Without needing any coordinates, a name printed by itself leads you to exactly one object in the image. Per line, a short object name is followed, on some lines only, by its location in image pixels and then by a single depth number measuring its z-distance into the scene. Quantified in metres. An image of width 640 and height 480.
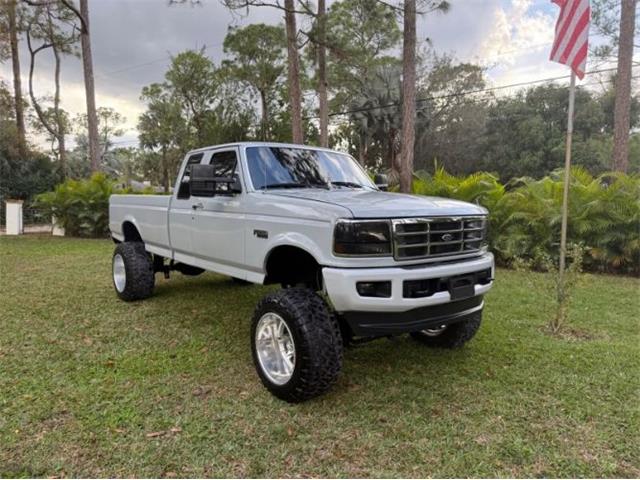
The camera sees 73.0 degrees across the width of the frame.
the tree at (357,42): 12.37
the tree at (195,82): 26.83
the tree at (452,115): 28.94
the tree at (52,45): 18.45
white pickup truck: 2.83
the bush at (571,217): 7.47
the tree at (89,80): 15.66
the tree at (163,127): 30.22
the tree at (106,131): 45.92
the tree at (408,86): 9.84
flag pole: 4.43
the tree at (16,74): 18.89
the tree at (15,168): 19.23
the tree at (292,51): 11.34
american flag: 4.34
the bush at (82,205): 13.59
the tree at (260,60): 24.33
